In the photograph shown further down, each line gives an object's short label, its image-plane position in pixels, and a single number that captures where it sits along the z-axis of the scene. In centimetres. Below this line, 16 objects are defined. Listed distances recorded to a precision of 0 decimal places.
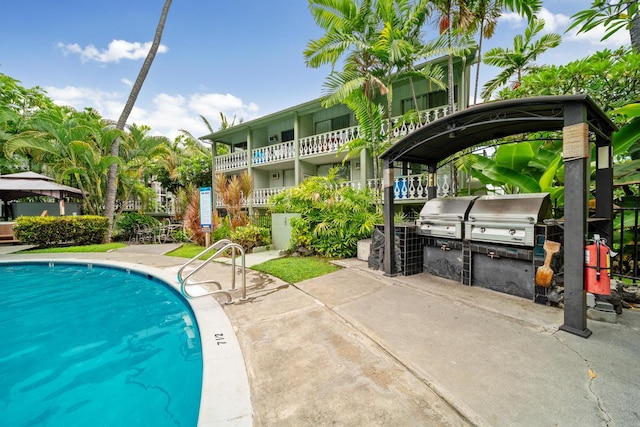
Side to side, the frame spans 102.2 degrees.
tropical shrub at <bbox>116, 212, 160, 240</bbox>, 1518
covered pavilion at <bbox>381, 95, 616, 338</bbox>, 314
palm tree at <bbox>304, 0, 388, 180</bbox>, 781
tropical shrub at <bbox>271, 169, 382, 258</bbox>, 799
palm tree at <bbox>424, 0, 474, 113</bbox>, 730
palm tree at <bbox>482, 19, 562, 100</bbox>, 1050
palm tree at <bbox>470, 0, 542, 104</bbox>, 721
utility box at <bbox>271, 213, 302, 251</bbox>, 953
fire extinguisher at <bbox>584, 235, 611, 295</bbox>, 312
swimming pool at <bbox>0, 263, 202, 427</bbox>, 266
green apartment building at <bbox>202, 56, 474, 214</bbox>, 1017
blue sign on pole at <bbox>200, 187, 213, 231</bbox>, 852
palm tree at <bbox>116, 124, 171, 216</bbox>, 1438
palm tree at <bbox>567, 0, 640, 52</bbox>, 360
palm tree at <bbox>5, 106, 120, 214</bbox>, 1177
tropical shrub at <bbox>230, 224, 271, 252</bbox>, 941
